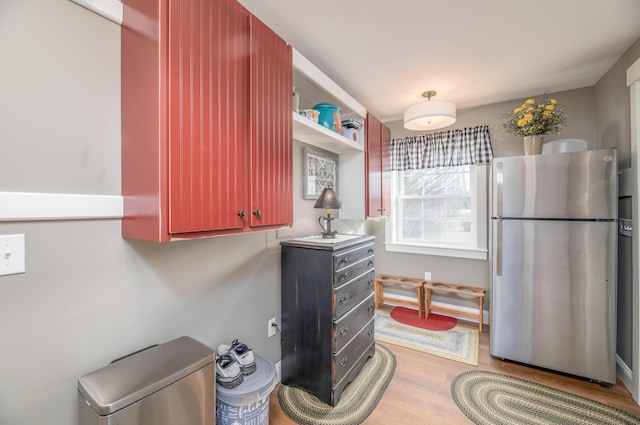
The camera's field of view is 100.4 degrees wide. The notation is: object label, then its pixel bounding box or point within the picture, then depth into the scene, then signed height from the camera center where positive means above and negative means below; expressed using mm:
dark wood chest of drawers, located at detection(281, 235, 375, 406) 1812 -754
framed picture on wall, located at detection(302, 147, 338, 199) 2285 +365
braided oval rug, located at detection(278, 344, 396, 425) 1720 -1342
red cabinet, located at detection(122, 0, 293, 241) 990 +382
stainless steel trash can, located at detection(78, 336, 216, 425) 917 -660
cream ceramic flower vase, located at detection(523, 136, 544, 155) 2283 +566
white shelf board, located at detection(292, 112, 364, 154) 1834 +591
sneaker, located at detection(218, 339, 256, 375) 1479 -828
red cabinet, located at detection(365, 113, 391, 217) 2678 +453
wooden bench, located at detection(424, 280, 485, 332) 3031 -941
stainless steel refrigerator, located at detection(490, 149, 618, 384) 1993 -417
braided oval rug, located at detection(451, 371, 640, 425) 1718 -1353
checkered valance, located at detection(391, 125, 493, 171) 3010 +736
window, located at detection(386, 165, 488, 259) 3156 -26
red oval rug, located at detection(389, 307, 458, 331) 3039 -1318
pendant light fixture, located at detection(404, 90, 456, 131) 2299 +838
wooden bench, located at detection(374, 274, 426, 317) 3270 -993
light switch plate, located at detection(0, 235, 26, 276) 872 -144
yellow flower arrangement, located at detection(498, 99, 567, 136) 2299 +784
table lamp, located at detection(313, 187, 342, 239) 2053 +73
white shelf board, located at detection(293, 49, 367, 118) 1759 +957
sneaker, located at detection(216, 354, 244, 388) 1370 -847
